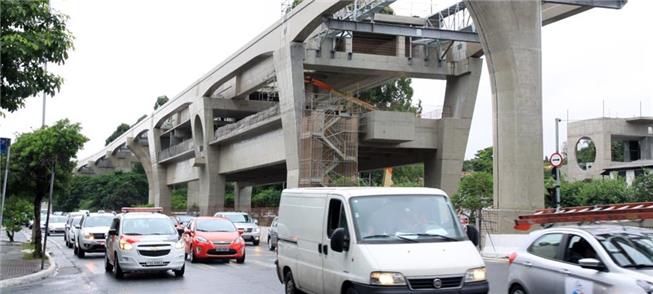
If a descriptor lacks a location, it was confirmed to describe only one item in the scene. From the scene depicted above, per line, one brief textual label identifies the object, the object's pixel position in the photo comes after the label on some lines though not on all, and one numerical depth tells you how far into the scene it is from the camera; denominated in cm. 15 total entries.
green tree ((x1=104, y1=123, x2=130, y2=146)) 13938
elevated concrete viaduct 3027
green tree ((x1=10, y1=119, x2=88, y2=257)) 2444
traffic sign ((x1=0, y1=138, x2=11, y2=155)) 1418
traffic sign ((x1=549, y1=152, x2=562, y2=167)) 2566
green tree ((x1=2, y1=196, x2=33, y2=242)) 3419
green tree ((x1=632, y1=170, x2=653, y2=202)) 3759
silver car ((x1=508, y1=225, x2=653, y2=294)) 856
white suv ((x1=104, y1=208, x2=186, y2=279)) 1781
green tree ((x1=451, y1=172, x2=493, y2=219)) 3319
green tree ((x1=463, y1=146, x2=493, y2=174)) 9698
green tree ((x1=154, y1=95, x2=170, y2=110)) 12850
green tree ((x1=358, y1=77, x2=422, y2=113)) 7881
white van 912
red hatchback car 2333
